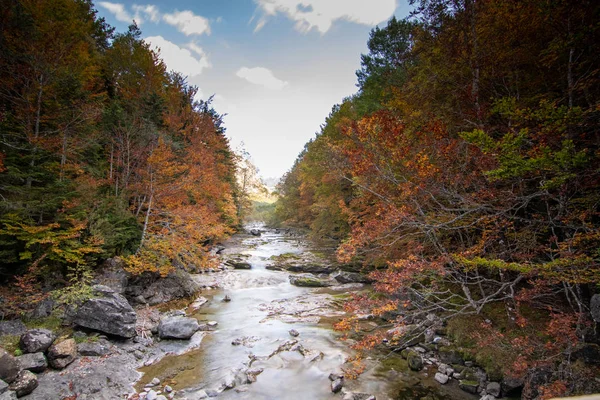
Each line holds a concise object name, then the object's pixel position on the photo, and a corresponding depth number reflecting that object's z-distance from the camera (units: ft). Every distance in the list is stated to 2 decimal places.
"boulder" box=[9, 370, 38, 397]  18.69
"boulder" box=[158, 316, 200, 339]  30.83
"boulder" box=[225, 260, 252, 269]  67.04
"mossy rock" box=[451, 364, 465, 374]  24.10
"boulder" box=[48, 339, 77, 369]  22.43
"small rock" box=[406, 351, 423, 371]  25.11
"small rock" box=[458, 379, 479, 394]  21.66
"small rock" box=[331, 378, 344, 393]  22.35
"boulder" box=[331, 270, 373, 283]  54.24
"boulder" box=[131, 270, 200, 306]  41.22
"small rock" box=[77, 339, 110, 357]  25.14
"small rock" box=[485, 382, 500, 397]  20.75
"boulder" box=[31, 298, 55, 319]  27.58
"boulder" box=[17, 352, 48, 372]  20.92
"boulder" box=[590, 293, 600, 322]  17.92
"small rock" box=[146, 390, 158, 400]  20.81
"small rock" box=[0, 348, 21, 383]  18.63
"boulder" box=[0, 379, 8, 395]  17.57
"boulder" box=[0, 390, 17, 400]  17.20
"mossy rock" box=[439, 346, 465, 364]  25.28
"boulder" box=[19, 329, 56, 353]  22.27
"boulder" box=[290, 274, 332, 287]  53.98
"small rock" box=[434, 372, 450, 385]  23.07
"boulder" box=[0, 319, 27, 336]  24.03
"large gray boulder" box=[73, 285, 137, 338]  28.02
